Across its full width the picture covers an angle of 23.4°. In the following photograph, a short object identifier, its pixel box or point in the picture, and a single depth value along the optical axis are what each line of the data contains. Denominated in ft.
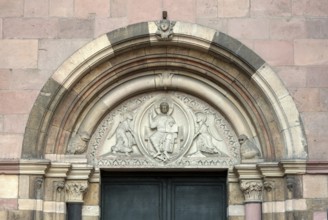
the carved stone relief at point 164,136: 32.48
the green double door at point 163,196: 32.81
